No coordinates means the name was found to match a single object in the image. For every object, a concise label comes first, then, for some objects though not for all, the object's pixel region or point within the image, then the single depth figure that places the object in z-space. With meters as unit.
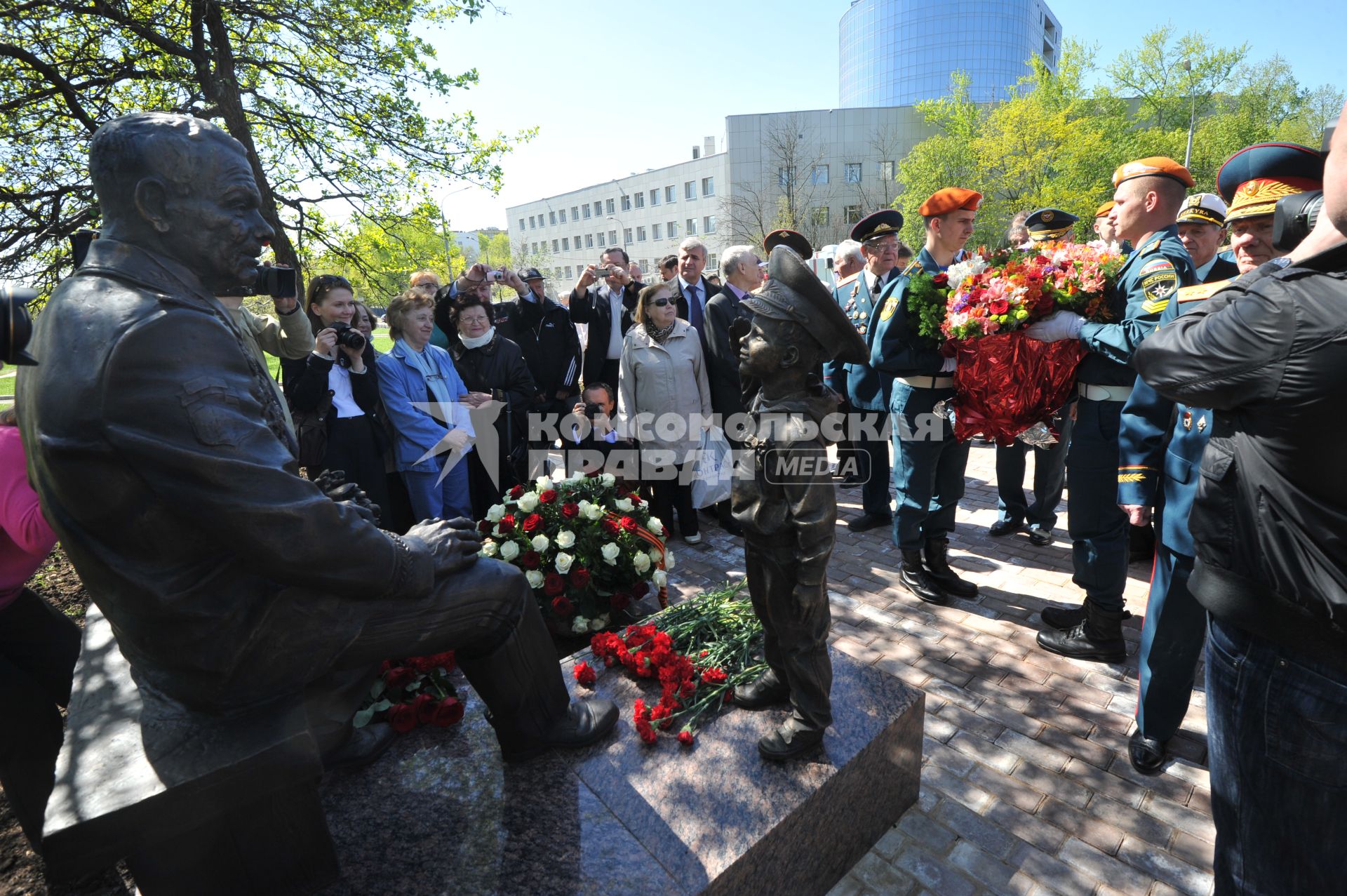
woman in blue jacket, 4.82
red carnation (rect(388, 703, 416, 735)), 2.55
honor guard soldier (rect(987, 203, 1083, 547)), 5.56
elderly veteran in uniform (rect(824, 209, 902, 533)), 5.67
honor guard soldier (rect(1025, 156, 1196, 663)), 3.45
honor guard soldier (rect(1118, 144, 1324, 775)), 2.72
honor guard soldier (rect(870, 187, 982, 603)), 4.51
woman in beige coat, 5.50
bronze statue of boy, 2.10
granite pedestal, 1.96
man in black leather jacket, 1.50
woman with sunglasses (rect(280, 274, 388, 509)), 4.42
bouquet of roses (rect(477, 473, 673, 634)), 3.72
